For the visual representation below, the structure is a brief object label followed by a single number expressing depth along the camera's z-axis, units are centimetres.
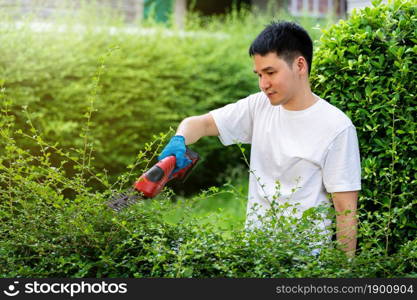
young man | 301
